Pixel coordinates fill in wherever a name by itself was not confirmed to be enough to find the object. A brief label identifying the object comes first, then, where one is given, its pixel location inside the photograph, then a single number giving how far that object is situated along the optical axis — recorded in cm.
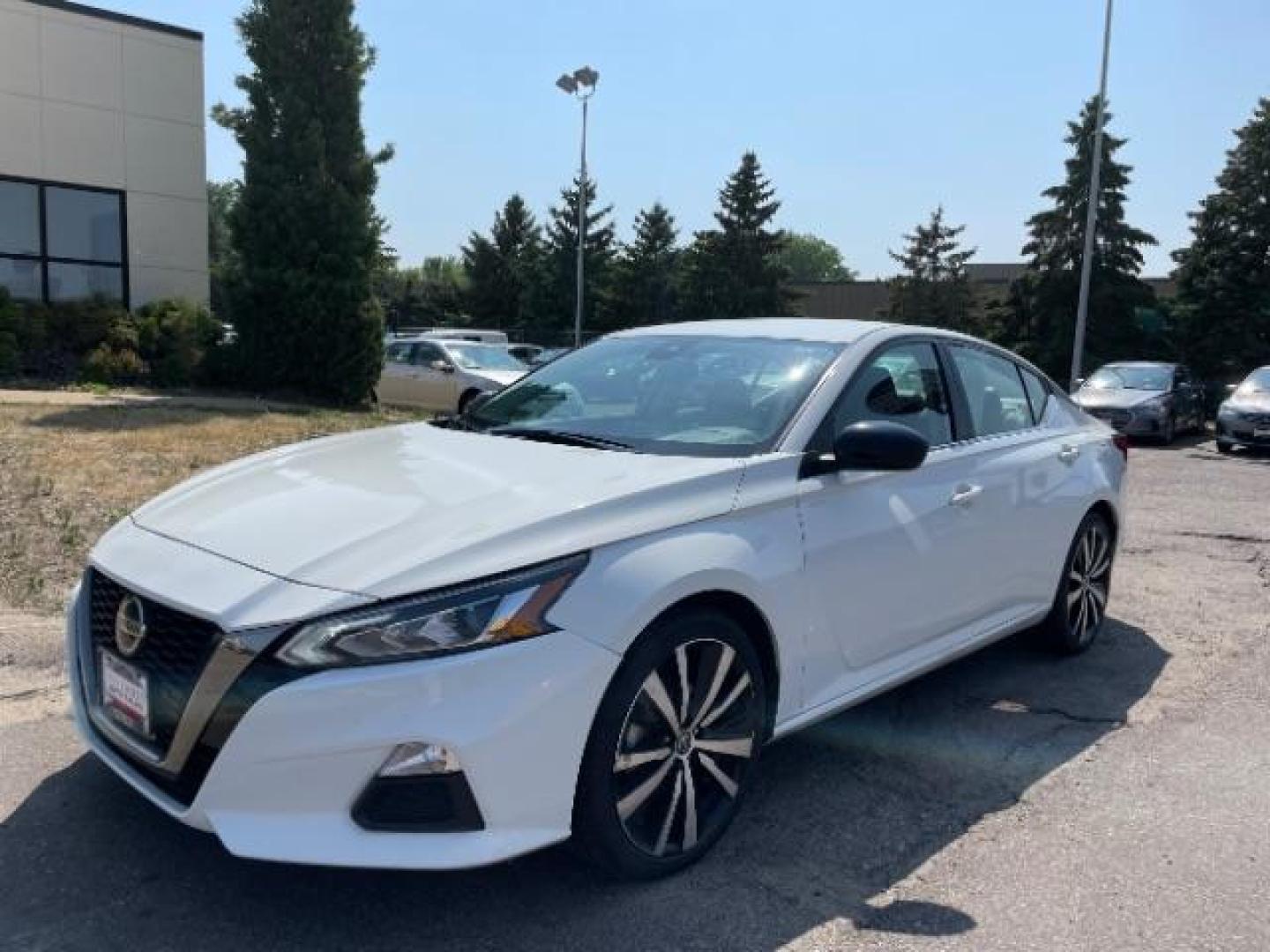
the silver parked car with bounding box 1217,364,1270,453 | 1698
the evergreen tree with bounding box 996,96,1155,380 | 3194
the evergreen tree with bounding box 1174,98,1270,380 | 2959
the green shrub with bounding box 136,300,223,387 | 1636
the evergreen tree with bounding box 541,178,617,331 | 4872
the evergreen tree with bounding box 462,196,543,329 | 5250
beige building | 1664
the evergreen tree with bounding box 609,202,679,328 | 4838
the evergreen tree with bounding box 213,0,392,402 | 1603
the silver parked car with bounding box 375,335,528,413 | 1769
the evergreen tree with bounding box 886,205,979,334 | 4356
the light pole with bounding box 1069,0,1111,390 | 2572
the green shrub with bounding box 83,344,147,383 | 1566
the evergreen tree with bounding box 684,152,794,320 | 4591
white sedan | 260
